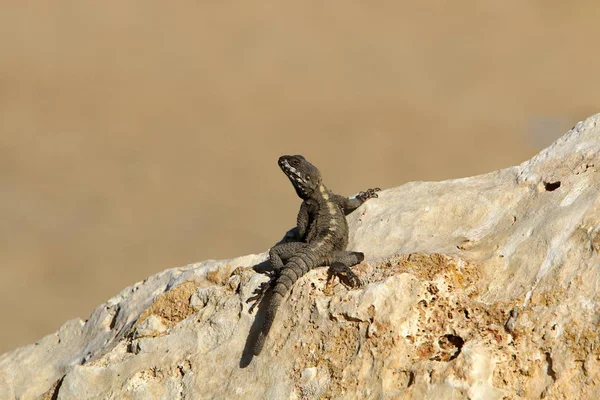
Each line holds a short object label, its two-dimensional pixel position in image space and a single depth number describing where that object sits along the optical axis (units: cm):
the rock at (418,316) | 945
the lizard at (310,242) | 1171
